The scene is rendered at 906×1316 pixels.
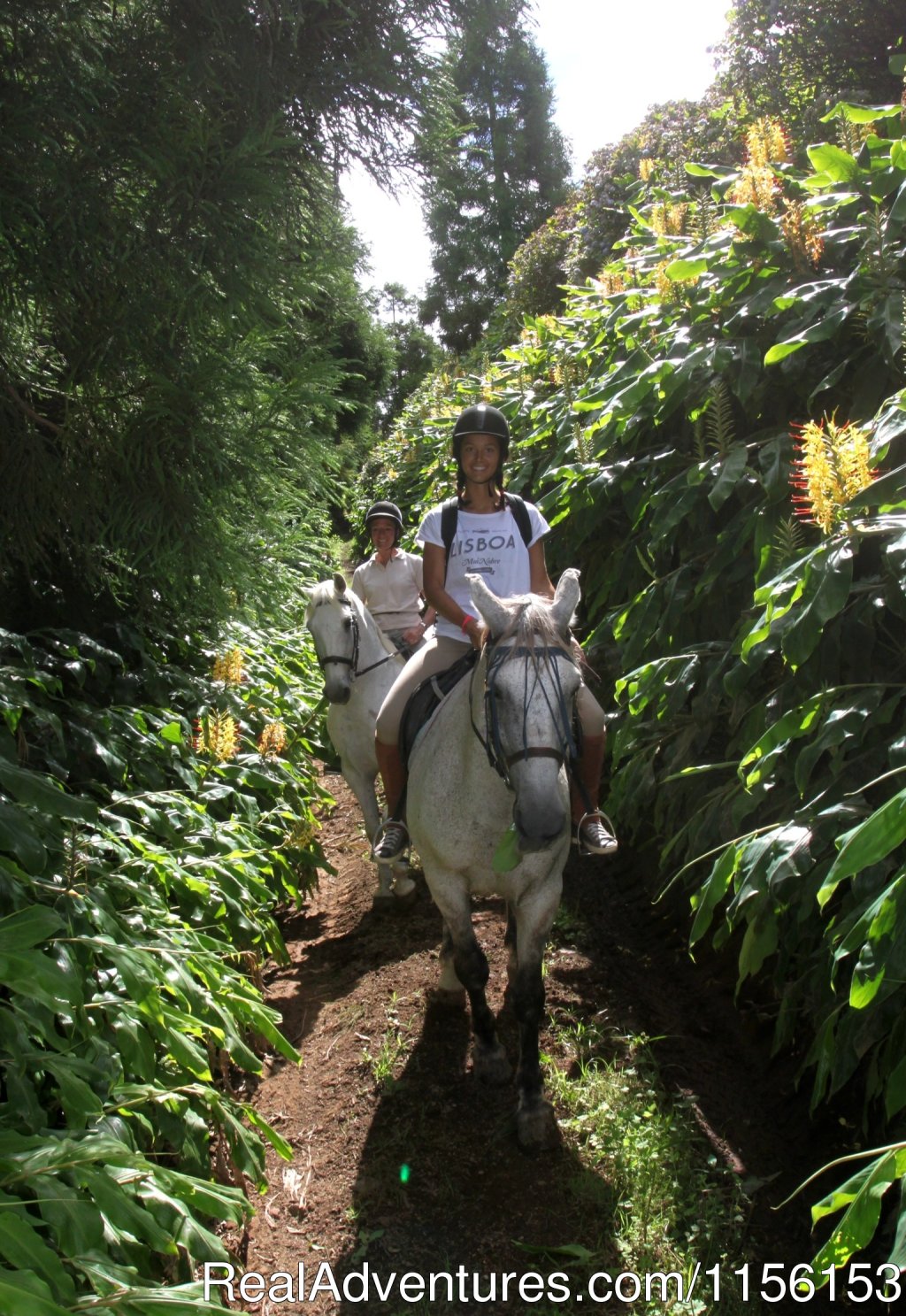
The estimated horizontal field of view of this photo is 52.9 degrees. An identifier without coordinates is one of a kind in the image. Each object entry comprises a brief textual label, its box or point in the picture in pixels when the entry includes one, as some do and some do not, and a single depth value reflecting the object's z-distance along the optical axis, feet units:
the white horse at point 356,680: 20.21
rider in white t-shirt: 14.44
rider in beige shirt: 24.70
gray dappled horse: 10.53
